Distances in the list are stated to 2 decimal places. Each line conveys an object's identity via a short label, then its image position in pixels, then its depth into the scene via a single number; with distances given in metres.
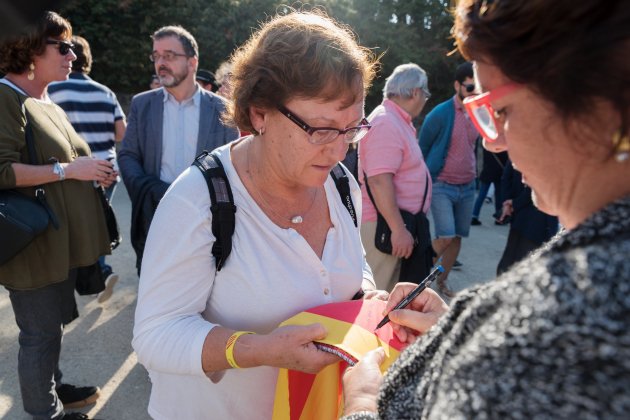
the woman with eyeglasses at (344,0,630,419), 0.64
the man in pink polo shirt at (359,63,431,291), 3.48
